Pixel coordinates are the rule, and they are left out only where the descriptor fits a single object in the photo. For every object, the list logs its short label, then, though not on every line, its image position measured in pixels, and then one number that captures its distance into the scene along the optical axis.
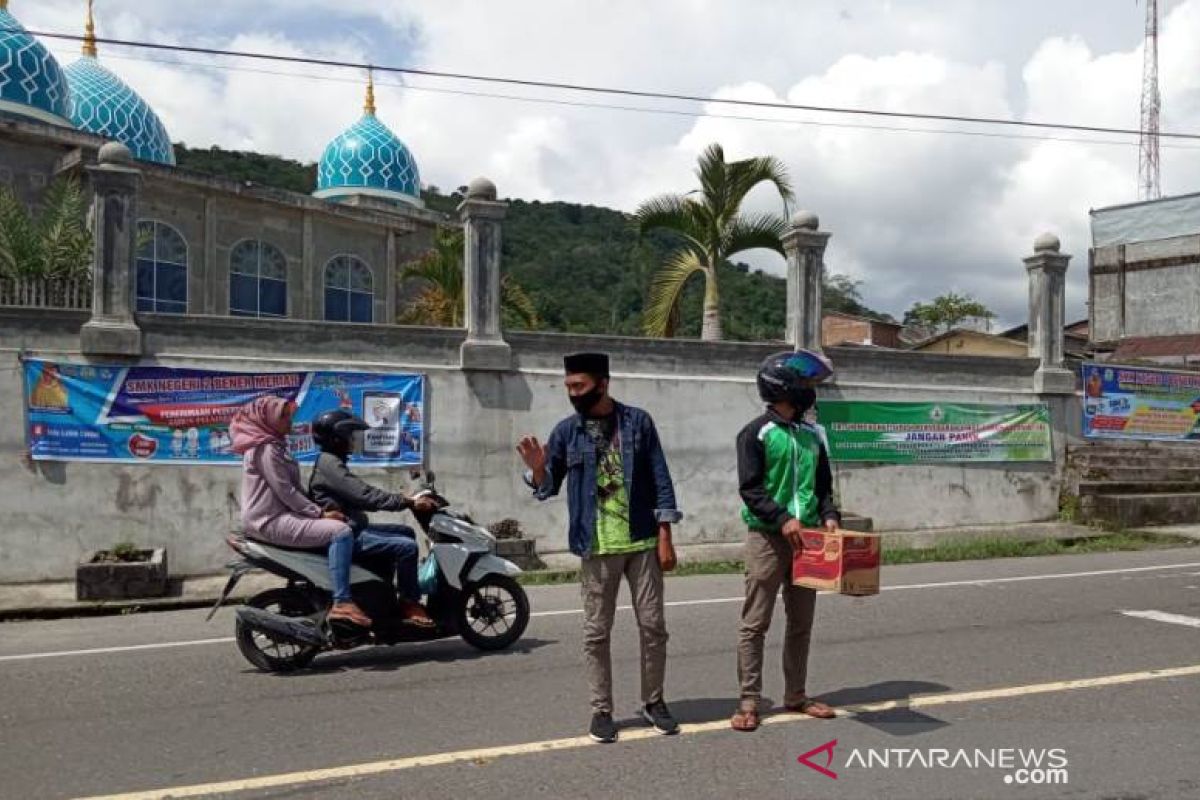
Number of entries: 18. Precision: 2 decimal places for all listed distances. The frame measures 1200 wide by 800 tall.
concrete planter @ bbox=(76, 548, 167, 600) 10.06
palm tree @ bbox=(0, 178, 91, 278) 14.02
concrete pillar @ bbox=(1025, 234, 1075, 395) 16.12
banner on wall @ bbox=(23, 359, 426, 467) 11.31
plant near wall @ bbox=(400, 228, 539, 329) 19.03
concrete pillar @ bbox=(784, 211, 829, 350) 14.69
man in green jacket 5.05
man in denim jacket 4.90
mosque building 22.22
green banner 14.80
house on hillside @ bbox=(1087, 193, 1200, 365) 28.08
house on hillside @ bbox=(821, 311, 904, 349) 41.41
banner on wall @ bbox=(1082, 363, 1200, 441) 16.55
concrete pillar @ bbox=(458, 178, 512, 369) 13.03
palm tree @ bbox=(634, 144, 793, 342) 15.81
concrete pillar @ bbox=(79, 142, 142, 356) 11.45
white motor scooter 6.60
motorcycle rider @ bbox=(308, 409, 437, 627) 6.83
